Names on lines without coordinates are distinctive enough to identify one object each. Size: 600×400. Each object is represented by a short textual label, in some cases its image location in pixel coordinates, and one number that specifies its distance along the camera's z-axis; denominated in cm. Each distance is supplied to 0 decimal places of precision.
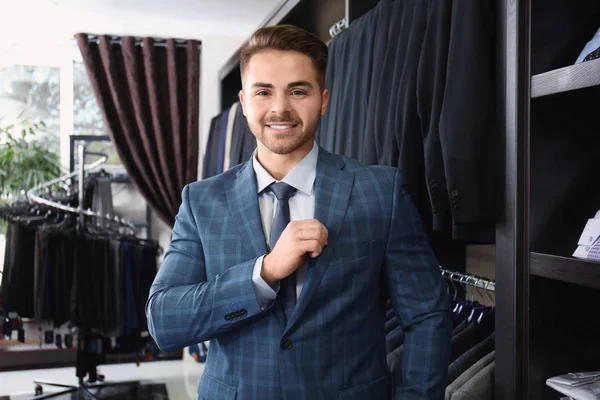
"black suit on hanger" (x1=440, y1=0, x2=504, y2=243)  145
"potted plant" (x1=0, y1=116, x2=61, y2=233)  447
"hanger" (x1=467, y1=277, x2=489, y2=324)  186
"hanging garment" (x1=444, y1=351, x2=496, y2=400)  150
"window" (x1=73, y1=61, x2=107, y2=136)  491
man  120
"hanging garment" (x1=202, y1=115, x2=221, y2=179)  454
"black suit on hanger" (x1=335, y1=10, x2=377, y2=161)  204
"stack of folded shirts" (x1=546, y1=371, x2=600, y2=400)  124
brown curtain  482
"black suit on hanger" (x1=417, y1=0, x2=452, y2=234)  156
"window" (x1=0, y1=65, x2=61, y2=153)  469
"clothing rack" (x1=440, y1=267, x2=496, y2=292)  175
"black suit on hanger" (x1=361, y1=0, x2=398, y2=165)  193
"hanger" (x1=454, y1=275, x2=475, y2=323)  191
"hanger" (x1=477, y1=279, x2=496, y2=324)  180
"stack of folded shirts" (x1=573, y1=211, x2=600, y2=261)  127
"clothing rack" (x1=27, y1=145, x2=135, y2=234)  379
